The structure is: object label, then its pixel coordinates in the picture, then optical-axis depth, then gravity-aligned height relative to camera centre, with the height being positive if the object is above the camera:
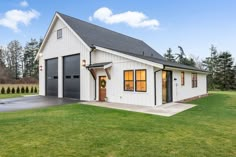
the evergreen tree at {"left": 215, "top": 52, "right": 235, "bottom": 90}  35.62 +1.32
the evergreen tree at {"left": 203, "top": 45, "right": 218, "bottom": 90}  37.09 +3.18
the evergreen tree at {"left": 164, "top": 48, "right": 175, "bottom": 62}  41.53 +5.43
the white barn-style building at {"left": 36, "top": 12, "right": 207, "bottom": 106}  11.69 +0.60
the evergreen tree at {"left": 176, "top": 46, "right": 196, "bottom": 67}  37.44 +4.32
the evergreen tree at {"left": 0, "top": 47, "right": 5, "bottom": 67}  47.46 +6.10
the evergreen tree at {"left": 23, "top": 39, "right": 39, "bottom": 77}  48.86 +5.70
